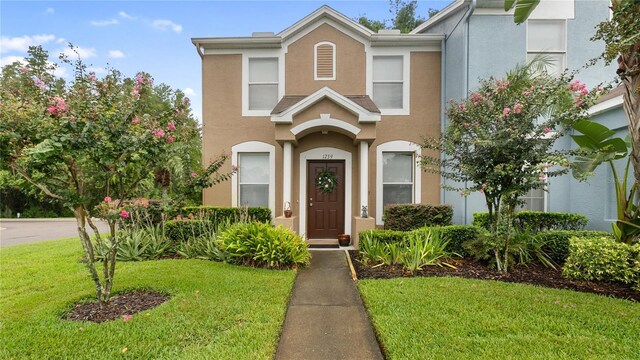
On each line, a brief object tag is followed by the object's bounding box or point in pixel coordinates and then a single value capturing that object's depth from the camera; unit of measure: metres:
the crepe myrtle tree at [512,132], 5.52
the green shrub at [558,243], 6.57
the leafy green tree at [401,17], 21.42
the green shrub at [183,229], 7.93
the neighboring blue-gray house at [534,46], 8.50
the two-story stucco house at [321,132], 9.62
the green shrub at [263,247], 6.27
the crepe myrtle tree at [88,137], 3.64
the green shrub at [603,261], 5.13
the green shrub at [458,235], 7.05
